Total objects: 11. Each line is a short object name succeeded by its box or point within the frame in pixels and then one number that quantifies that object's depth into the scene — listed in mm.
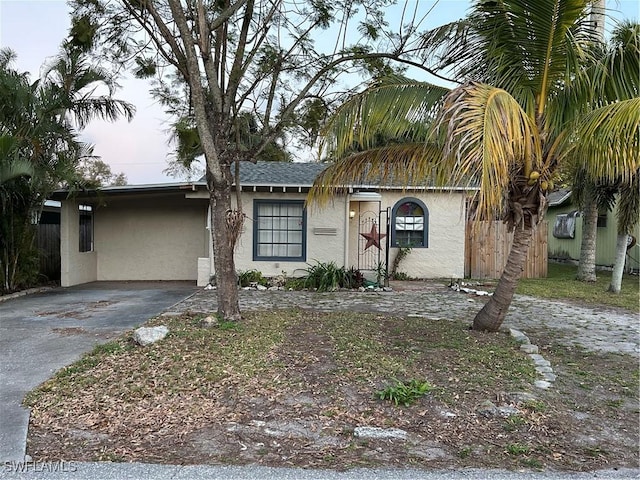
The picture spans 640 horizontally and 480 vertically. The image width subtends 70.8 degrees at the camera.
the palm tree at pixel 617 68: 5078
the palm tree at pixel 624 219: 10312
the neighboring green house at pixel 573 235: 15719
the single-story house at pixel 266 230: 11914
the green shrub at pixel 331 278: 11242
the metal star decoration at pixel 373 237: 12812
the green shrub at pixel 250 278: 11477
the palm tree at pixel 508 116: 4195
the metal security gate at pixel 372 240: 12877
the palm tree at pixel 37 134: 9500
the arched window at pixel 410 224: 13500
